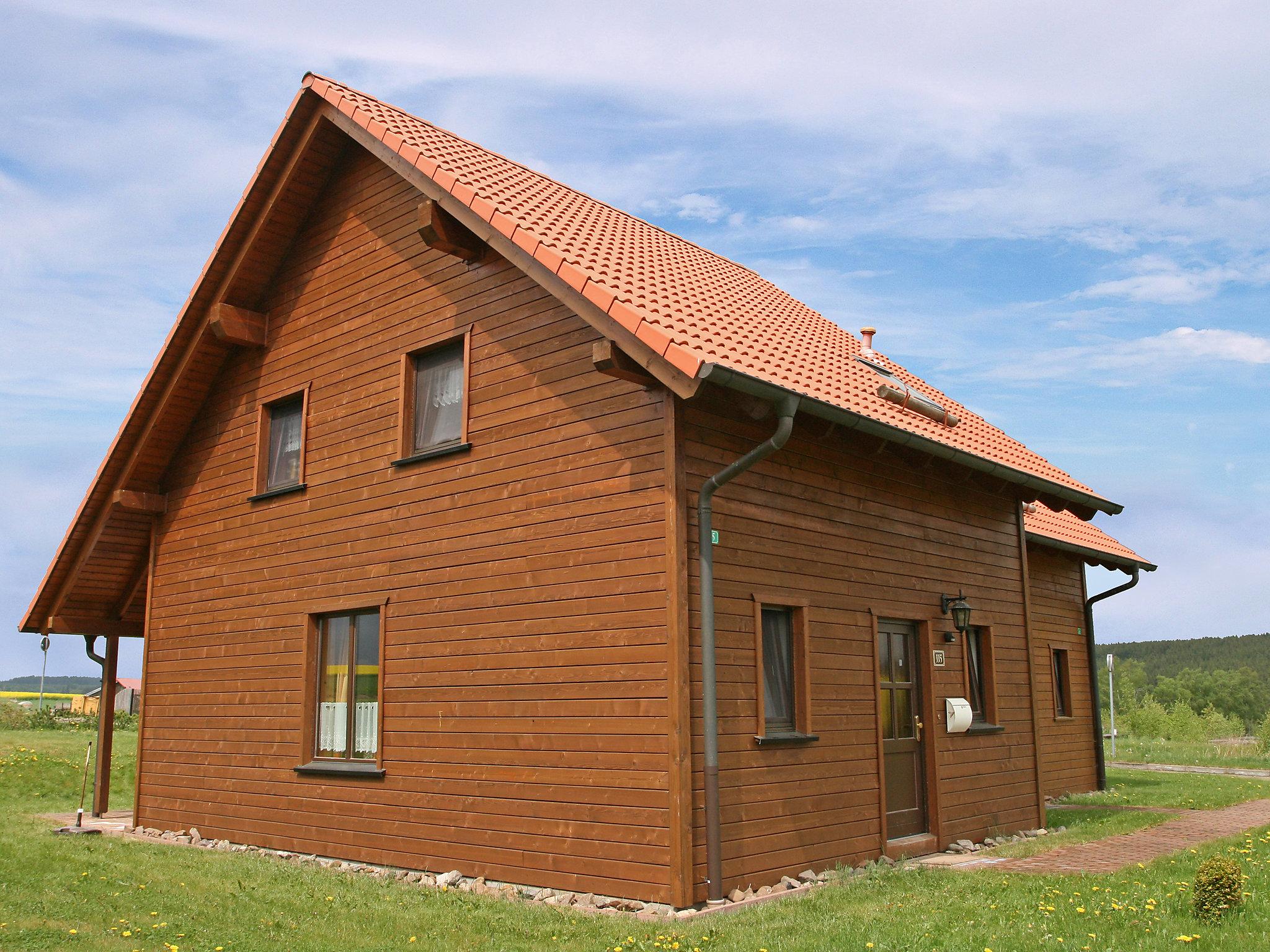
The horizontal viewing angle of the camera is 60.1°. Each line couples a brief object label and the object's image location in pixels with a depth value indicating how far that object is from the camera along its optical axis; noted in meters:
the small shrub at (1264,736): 27.36
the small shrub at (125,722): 35.88
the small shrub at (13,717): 35.08
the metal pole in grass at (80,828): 13.16
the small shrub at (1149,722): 39.16
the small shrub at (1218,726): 39.56
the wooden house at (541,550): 8.23
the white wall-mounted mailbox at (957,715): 10.92
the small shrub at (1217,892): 6.90
